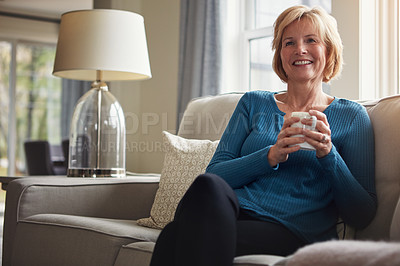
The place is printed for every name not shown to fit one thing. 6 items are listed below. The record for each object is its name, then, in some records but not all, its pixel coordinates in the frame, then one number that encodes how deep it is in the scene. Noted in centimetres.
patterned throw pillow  212
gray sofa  168
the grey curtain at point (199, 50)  373
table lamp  281
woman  131
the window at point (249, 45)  370
